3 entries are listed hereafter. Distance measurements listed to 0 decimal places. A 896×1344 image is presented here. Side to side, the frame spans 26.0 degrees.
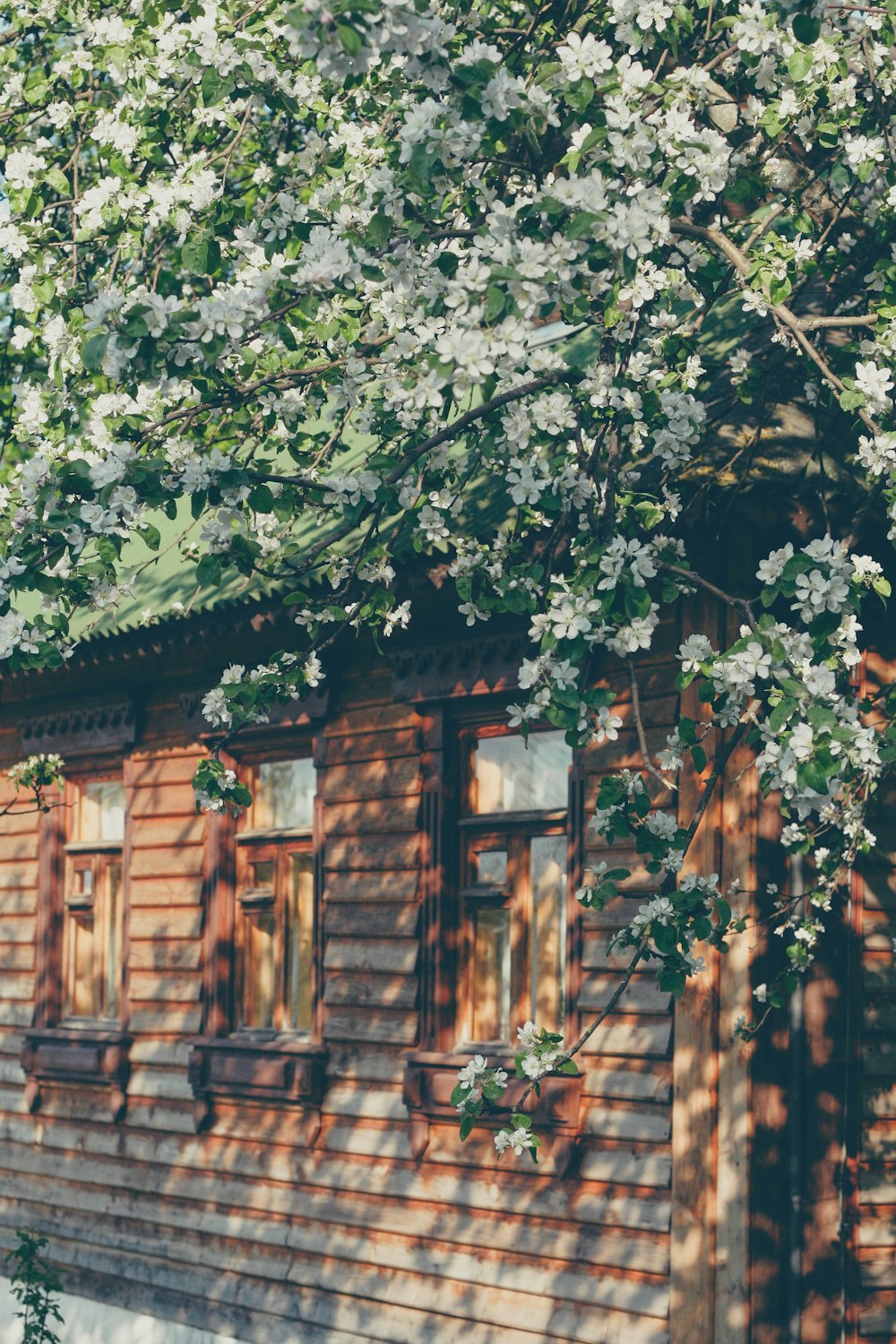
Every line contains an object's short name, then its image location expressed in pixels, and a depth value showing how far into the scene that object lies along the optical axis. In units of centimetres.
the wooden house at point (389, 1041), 811
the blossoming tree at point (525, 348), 614
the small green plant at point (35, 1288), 1138
